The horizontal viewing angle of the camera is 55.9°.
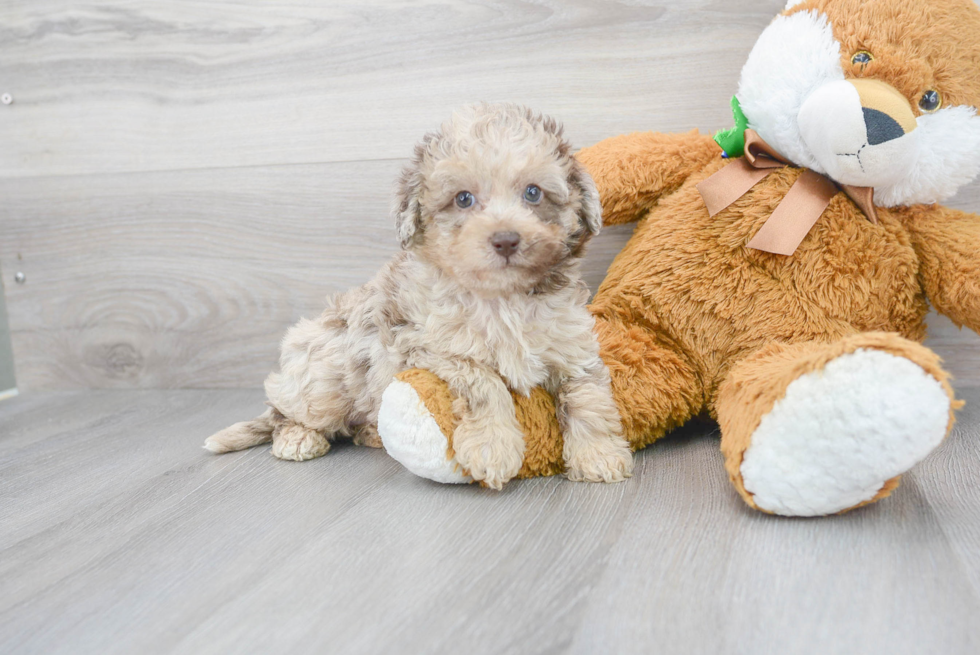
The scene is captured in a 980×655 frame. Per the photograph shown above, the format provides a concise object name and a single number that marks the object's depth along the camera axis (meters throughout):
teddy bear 0.60
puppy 0.59
